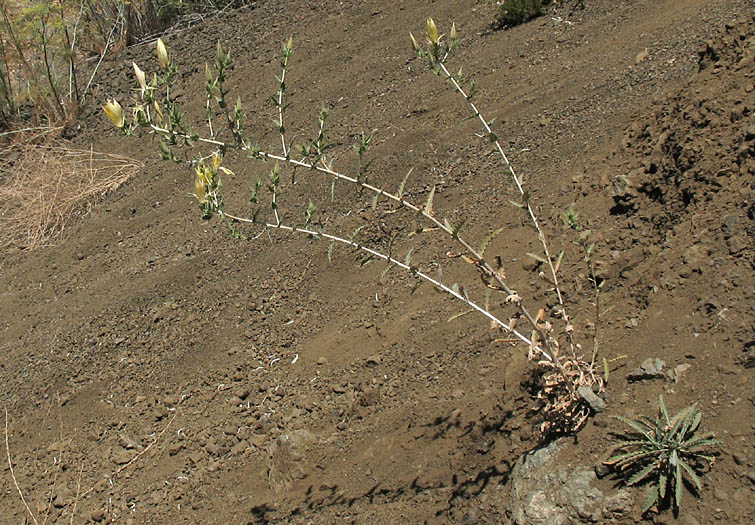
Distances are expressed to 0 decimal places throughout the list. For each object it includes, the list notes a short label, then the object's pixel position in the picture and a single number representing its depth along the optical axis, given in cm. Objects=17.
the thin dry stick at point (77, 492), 316
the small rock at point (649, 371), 228
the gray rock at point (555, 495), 200
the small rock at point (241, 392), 331
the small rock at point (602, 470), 207
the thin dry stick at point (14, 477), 322
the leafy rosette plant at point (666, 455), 192
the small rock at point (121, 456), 328
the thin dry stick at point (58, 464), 322
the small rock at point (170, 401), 346
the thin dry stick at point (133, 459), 322
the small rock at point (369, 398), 297
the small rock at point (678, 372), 223
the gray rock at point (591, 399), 222
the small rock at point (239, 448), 306
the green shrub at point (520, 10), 533
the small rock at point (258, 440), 306
